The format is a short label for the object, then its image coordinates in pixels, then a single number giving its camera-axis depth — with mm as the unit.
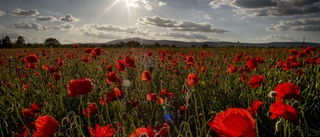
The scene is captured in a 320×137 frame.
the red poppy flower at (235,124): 536
